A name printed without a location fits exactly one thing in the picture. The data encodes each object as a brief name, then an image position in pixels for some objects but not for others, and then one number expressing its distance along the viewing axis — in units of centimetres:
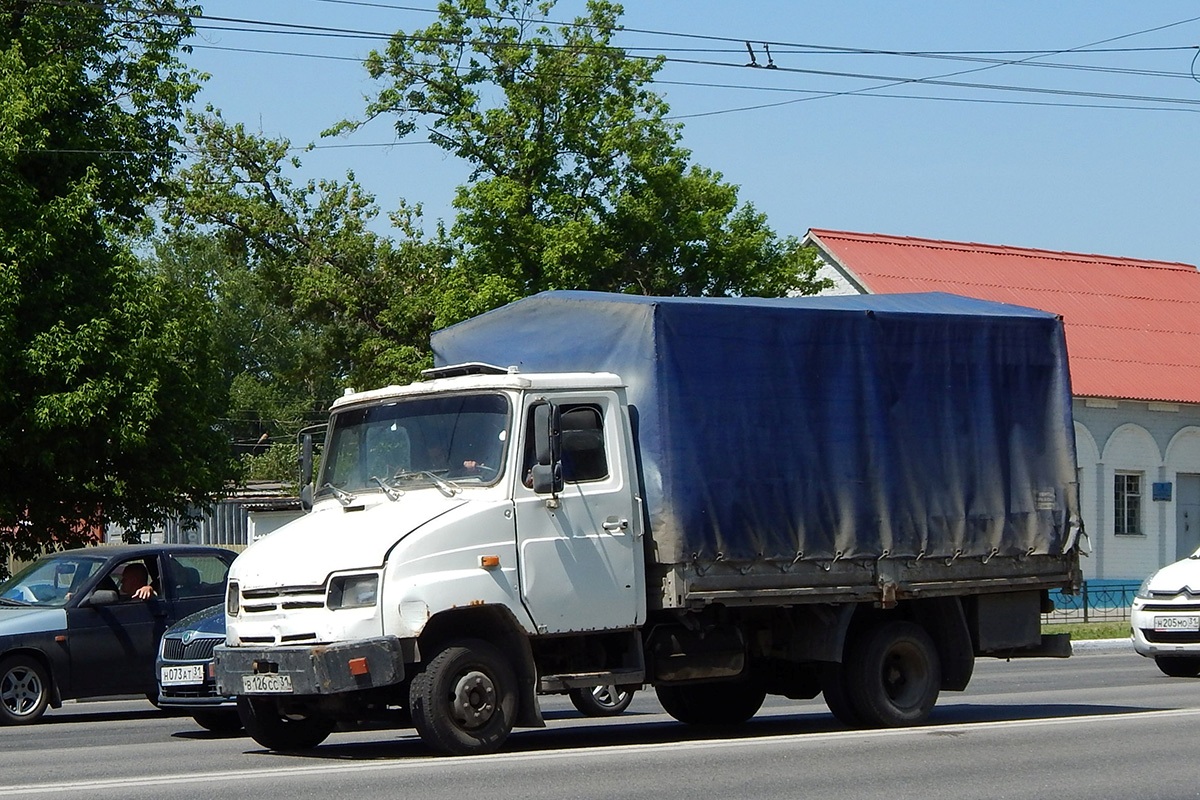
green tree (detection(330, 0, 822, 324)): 3500
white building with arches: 3822
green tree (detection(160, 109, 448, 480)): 3997
